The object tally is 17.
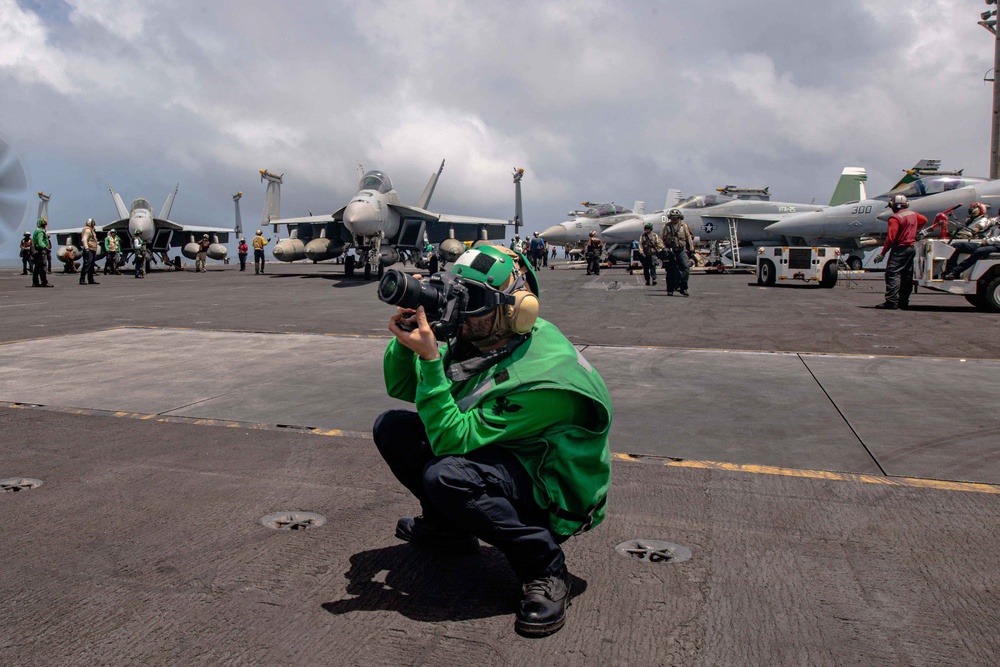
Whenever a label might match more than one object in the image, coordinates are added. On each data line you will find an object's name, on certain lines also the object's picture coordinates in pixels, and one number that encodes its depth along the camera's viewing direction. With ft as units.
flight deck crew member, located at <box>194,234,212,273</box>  118.52
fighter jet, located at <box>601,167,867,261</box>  95.09
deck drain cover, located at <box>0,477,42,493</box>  12.40
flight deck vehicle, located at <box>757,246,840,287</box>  63.62
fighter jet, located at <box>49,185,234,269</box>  113.60
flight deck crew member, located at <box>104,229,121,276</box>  99.04
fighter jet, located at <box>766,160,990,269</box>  82.28
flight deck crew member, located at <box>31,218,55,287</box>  70.13
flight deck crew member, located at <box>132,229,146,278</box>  92.38
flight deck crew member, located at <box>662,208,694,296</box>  54.60
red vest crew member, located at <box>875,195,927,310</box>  42.55
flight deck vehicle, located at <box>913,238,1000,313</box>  41.60
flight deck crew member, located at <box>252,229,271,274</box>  108.88
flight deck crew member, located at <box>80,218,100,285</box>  76.66
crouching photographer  7.82
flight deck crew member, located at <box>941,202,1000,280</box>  41.65
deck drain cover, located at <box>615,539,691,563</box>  9.82
